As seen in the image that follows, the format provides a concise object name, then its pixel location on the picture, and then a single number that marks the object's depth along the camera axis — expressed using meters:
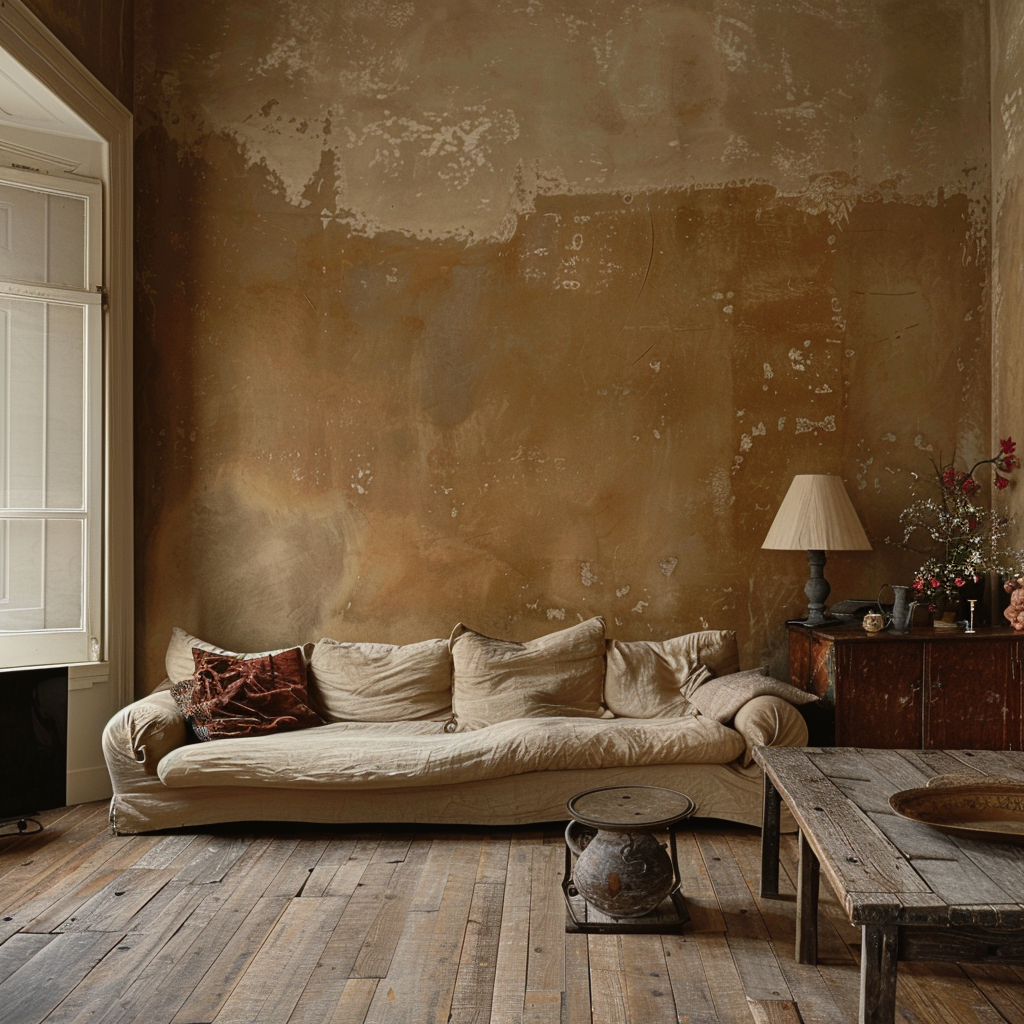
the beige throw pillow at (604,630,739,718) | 4.38
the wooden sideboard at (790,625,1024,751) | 4.14
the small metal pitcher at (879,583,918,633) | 4.30
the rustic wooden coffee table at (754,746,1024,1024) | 1.79
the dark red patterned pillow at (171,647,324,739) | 4.11
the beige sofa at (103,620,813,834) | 3.78
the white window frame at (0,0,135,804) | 4.39
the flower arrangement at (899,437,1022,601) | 4.52
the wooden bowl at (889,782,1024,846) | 2.31
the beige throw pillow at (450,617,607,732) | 4.29
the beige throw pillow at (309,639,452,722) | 4.46
